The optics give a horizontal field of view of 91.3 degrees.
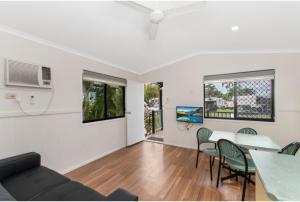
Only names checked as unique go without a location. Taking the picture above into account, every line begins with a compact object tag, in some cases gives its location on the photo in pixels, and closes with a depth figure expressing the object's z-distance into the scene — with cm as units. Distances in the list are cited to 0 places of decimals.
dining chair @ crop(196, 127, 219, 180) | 300
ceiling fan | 173
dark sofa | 142
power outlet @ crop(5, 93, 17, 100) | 205
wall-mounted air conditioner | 204
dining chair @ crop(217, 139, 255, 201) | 196
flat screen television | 397
